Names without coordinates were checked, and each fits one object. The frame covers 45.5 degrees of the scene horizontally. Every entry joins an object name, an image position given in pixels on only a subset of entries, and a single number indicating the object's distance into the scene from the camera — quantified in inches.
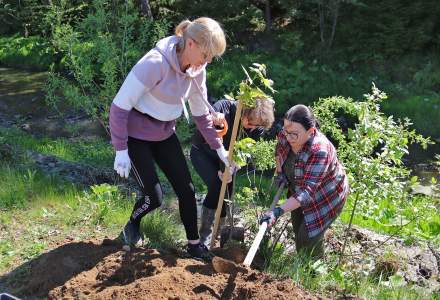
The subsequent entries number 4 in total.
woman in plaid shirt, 133.0
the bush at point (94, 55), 233.0
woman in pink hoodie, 121.7
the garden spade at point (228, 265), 120.3
